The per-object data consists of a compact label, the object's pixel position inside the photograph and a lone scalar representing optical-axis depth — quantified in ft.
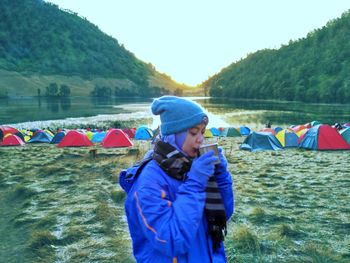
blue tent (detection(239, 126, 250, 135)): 79.51
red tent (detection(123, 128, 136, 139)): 74.81
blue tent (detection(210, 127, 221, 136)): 75.61
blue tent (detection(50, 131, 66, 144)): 65.92
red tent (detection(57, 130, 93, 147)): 60.18
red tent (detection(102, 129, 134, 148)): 59.01
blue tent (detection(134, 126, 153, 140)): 72.63
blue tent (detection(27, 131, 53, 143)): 67.51
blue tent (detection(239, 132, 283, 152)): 55.67
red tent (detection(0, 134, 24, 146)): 61.21
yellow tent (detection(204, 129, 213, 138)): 72.42
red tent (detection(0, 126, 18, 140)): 68.60
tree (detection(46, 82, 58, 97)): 414.82
